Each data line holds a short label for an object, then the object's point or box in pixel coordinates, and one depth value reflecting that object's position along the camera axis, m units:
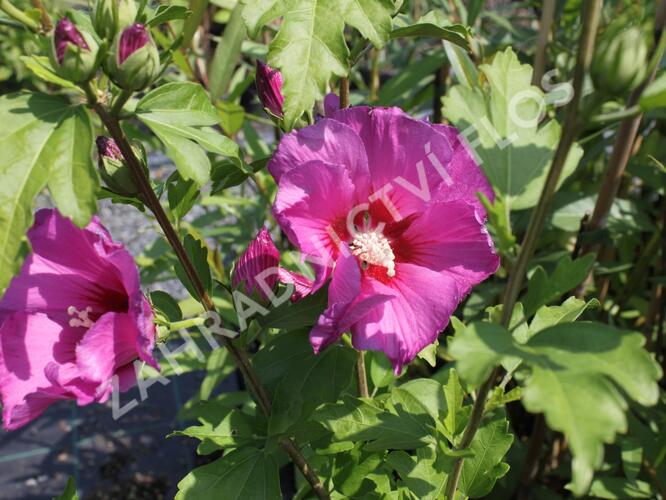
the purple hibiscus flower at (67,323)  0.51
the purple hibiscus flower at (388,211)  0.53
